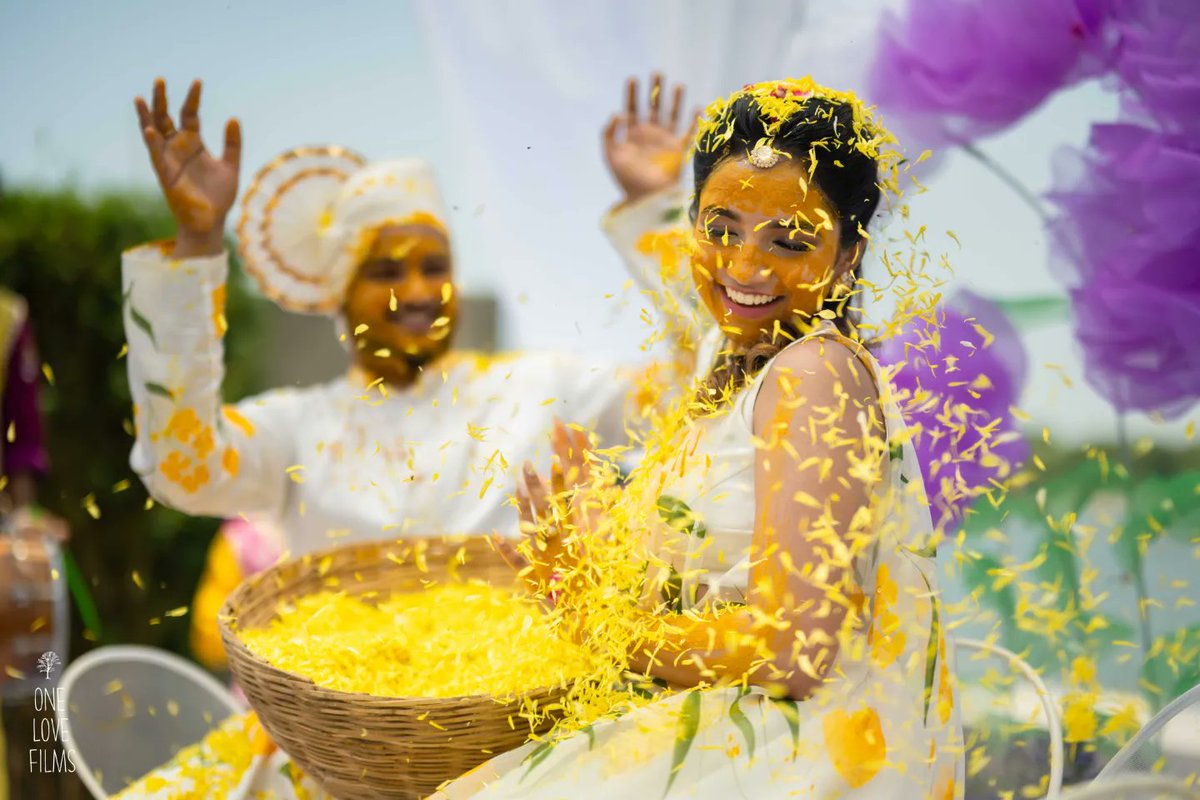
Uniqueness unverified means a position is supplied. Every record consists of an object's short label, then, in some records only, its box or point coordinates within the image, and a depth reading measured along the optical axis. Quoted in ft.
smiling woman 3.66
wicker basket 3.89
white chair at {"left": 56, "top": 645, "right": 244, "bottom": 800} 5.91
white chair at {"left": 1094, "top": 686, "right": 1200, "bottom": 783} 4.33
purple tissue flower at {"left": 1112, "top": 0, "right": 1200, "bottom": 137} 5.46
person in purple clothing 8.42
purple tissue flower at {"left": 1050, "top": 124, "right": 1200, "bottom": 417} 5.57
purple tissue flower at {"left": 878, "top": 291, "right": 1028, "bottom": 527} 5.98
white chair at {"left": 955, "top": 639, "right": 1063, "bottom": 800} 4.52
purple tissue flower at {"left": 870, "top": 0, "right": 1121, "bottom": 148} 5.85
